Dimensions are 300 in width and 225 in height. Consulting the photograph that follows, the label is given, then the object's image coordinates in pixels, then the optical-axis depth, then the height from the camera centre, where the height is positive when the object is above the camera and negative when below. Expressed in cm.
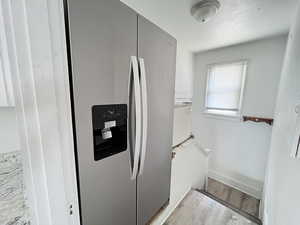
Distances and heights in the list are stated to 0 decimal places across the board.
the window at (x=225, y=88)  221 +15
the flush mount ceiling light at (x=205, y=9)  110 +80
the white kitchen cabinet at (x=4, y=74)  32 +5
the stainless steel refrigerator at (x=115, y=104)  53 -6
